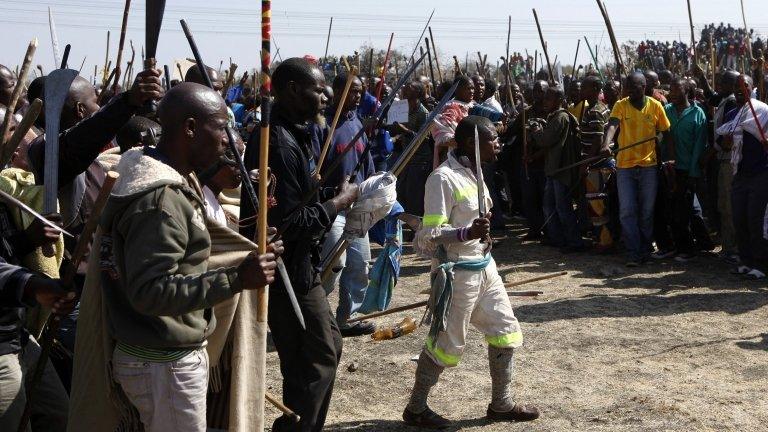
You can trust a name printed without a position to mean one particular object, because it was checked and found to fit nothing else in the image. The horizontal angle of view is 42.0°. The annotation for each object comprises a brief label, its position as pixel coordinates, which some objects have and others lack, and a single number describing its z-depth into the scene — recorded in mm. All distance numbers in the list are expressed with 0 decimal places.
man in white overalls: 5500
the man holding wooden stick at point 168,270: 3156
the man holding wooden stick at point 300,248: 4371
